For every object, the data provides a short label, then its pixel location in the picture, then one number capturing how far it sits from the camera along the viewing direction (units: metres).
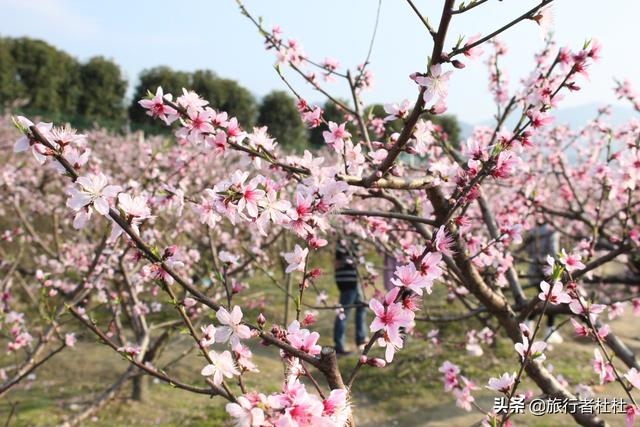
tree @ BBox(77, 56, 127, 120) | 41.22
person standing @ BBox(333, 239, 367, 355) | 8.10
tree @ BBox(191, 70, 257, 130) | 44.94
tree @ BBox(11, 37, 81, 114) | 38.16
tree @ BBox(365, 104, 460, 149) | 48.84
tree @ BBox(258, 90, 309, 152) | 45.50
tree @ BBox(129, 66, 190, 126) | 42.10
